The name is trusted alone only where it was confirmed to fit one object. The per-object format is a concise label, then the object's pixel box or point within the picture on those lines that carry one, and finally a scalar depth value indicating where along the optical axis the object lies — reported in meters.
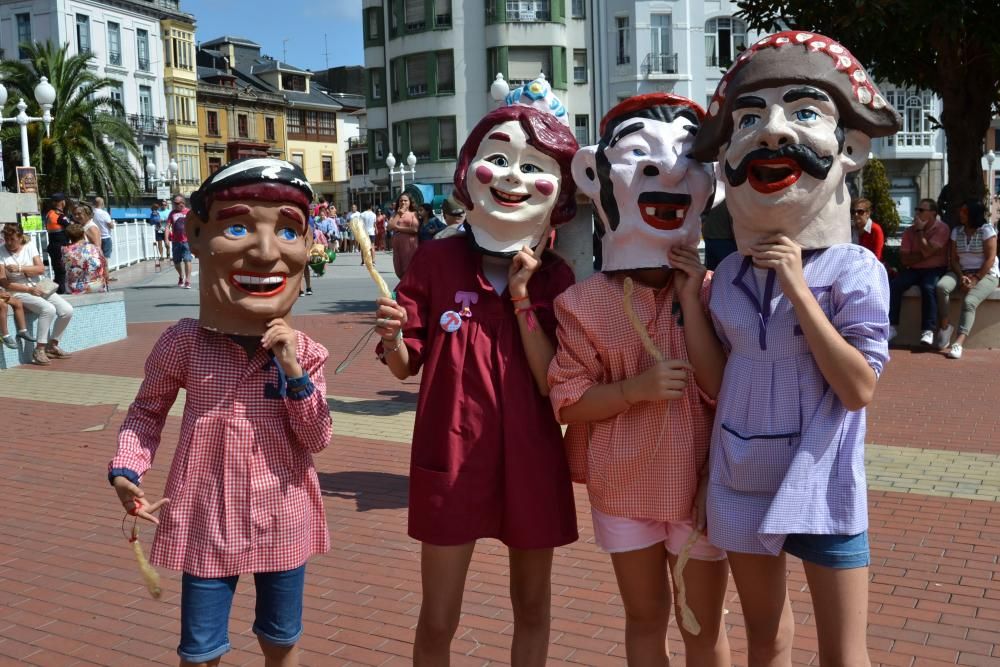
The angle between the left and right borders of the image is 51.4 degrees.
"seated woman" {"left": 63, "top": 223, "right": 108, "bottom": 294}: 13.42
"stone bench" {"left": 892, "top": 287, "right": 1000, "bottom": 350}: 11.28
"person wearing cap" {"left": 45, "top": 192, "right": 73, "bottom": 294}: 16.45
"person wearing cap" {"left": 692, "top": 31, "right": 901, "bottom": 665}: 2.58
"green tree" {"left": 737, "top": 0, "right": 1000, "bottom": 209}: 10.95
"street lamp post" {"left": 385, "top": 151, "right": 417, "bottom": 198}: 38.91
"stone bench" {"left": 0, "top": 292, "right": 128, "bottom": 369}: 12.68
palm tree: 37.03
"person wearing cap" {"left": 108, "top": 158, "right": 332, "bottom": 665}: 2.89
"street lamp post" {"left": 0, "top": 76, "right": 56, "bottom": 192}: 17.34
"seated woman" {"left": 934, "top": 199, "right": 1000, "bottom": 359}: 11.02
